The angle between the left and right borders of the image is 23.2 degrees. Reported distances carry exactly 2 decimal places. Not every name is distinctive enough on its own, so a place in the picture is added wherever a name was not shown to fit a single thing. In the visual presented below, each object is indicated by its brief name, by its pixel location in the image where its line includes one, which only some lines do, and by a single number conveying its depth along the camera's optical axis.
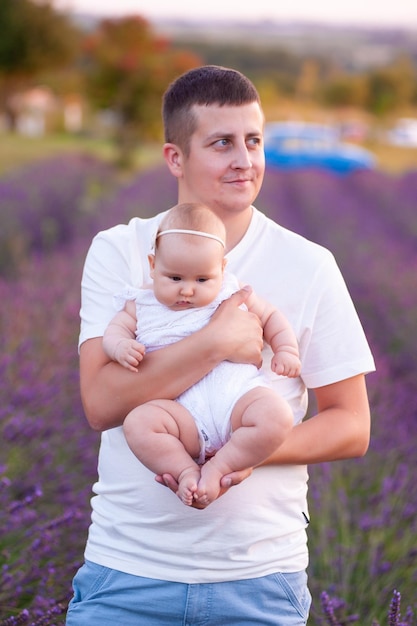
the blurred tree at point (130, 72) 26.30
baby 1.93
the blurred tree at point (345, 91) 76.44
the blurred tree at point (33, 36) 47.41
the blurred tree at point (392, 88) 71.06
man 2.06
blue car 29.70
